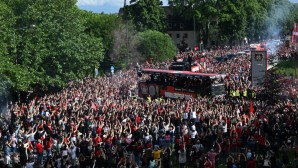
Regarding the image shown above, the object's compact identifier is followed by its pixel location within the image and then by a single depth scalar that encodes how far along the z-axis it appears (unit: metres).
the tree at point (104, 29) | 63.72
